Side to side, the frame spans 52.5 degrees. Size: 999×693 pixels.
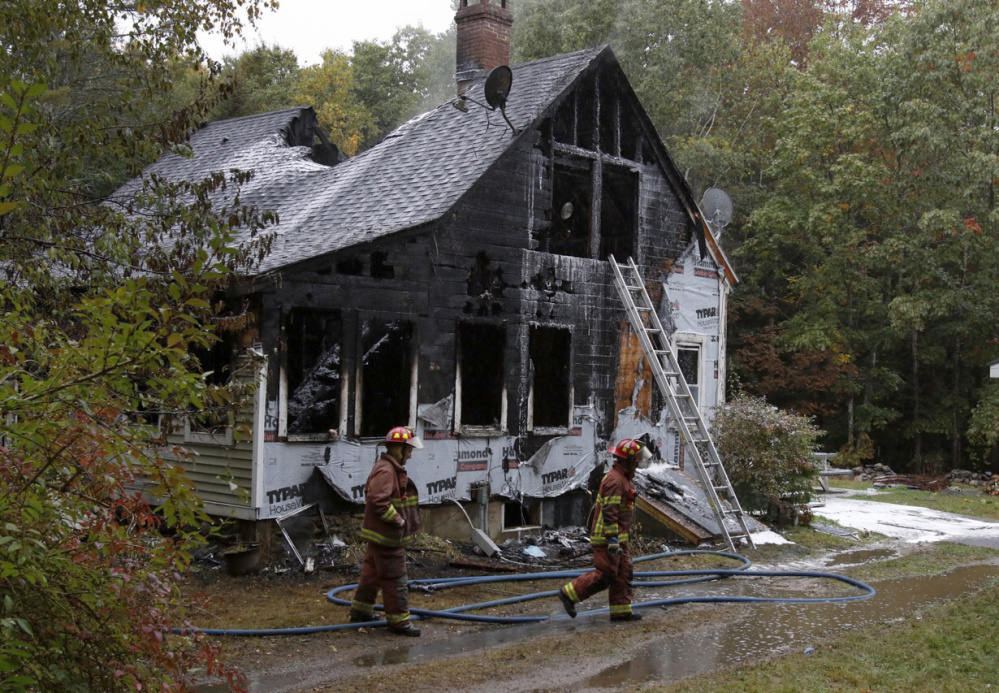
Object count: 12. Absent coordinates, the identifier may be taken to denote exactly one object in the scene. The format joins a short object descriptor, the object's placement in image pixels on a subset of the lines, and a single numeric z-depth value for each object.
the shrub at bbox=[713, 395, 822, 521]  16.00
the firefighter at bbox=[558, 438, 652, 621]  9.55
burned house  12.31
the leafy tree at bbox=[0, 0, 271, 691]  4.29
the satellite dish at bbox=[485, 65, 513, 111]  14.40
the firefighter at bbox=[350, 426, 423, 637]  9.06
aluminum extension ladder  14.13
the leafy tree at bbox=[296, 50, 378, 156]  37.62
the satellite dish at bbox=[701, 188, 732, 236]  19.12
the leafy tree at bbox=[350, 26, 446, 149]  43.44
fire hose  9.05
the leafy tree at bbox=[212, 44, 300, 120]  32.72
